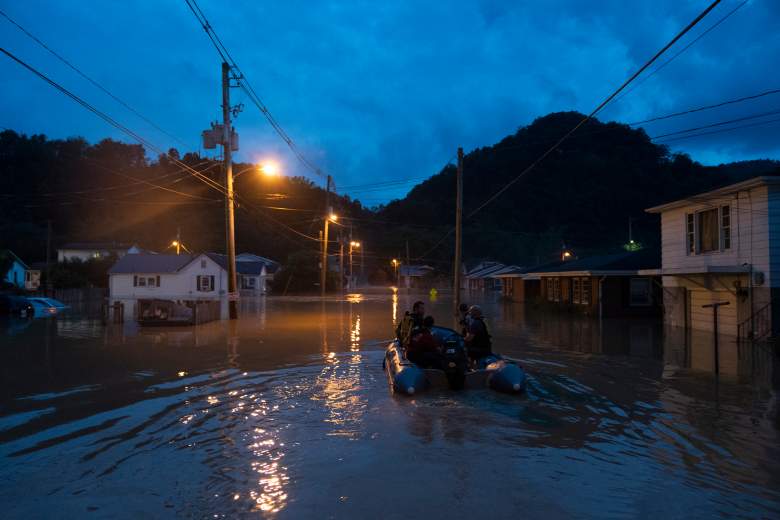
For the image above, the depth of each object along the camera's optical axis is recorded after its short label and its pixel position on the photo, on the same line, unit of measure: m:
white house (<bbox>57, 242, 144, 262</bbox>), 62.81
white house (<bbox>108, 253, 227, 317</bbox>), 46.47
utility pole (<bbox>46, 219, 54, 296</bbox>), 42.22
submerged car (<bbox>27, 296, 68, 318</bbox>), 31.90
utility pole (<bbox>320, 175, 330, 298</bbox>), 52.06
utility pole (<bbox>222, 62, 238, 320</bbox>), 25.58
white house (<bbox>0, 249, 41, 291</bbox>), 50.96
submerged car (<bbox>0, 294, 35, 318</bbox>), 30.95
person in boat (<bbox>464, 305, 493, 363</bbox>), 11.77
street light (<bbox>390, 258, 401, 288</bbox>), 90.95
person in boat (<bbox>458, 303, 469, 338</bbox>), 12.48
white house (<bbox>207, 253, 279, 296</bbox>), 66.28
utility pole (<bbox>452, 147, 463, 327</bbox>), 28.28
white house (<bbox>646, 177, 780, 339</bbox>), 16.92
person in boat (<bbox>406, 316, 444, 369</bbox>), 10.76
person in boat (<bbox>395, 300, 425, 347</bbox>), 12.16
